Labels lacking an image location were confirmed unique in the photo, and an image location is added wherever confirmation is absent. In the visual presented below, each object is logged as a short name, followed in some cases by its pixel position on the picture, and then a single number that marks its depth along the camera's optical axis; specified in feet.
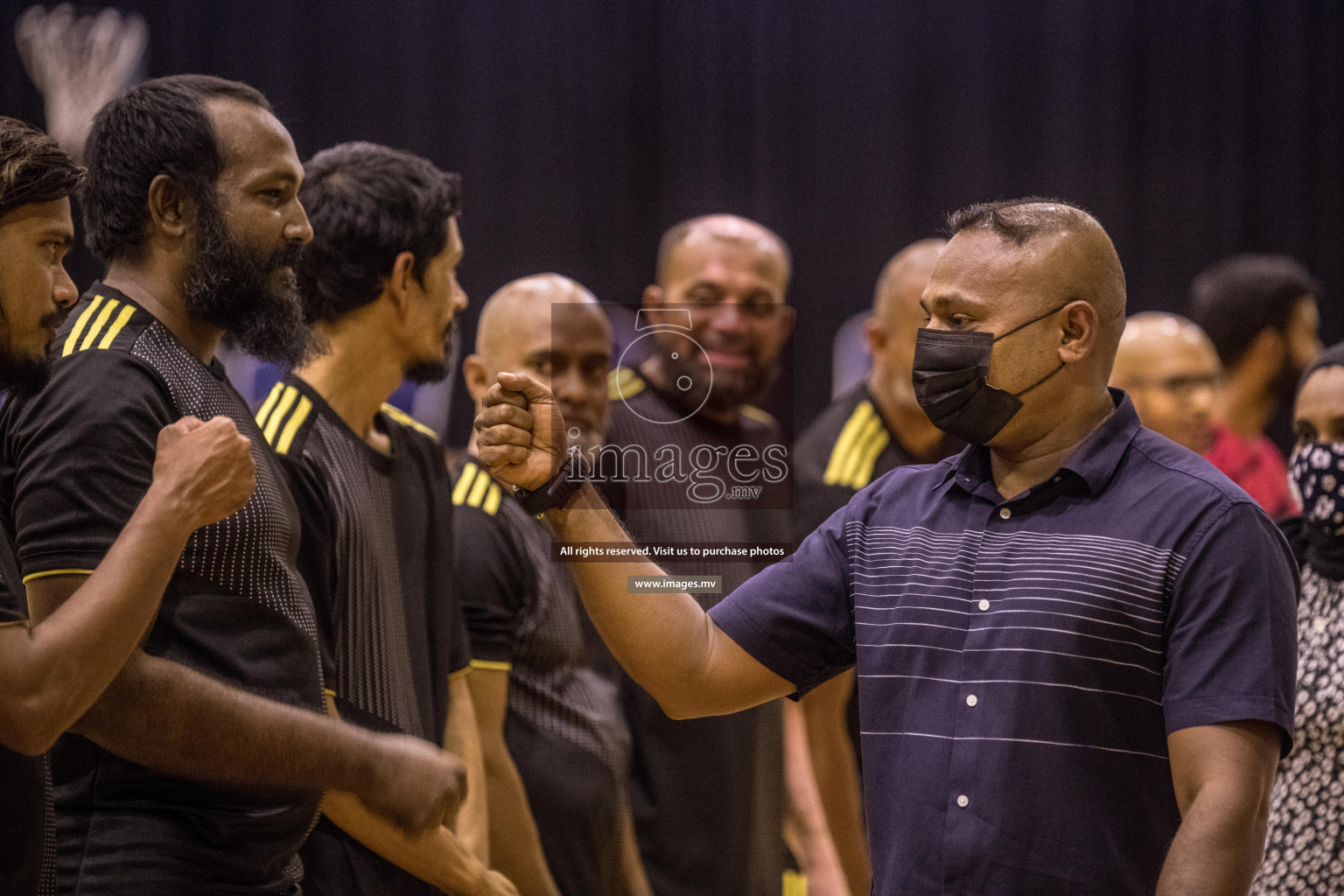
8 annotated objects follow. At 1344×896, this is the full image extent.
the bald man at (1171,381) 27.58
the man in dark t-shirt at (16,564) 20.50
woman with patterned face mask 22.77
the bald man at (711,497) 21.35
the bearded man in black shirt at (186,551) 20.86
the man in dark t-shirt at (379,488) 21.90
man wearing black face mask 20.65
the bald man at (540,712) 22.90
